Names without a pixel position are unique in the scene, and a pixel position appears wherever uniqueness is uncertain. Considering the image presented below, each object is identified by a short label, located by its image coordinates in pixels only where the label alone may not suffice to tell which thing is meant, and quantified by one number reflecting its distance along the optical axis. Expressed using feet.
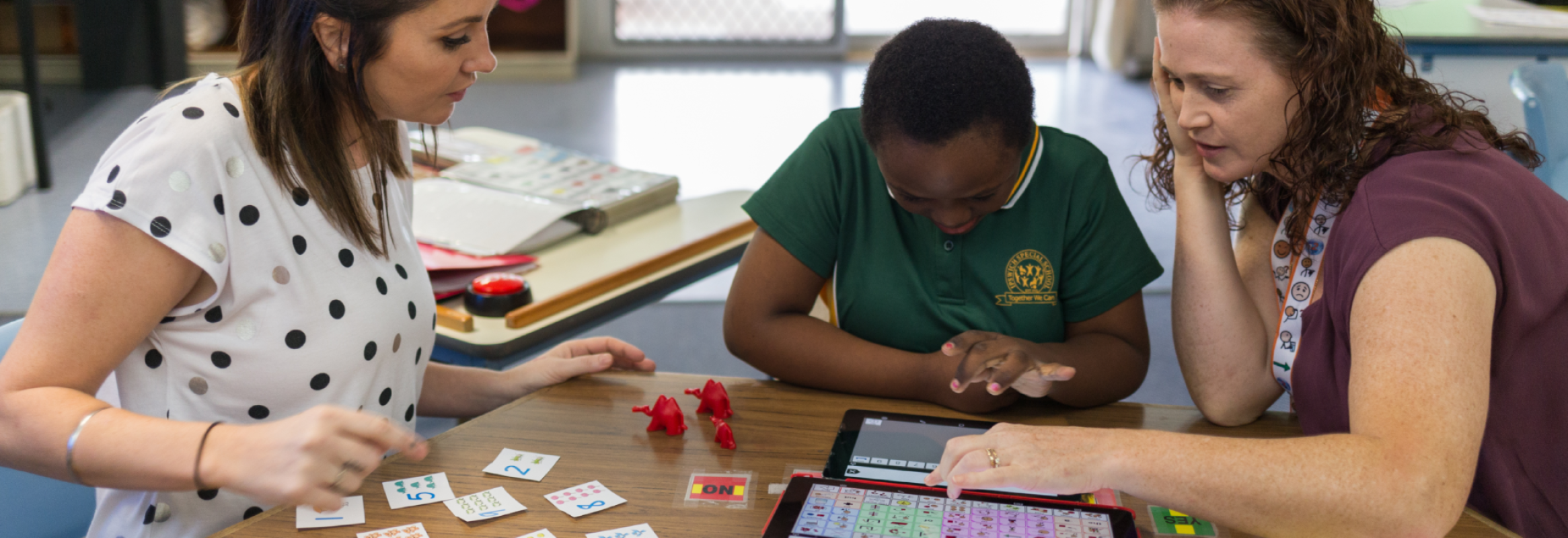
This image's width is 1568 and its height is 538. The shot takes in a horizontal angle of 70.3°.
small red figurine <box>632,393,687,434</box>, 4.24
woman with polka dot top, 3.28
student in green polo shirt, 4.51
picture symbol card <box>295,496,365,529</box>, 3.54
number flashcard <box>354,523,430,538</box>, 3.50
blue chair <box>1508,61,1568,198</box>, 7.04
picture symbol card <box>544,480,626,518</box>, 3.69
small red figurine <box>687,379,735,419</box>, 4.38
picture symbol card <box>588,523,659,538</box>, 3.53
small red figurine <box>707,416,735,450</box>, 4.15
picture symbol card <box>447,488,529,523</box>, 3.63
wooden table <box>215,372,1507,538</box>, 3.61
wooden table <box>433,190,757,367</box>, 5.52
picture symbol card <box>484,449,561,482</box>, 3.92
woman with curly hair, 3.11
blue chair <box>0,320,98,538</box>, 4.09
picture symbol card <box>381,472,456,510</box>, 3.71
